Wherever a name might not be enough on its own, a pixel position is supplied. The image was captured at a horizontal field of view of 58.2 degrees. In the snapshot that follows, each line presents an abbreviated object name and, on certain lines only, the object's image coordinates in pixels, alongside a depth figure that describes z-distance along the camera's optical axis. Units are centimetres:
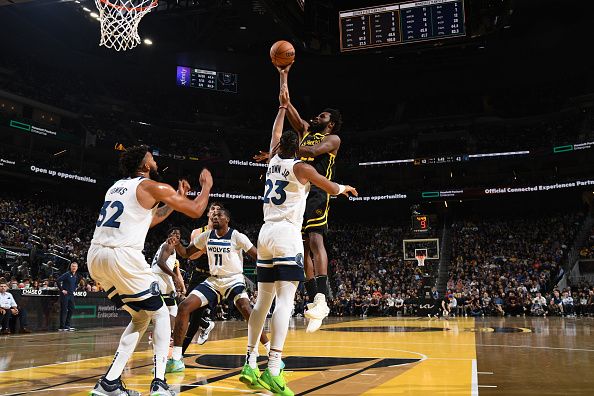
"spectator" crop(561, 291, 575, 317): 2089
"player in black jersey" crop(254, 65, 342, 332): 529
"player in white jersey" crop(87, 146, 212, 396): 411
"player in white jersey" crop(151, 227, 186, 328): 740
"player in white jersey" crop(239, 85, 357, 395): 449
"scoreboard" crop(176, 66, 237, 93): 2953
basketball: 544
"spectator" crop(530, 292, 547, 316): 2133
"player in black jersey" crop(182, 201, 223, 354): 659
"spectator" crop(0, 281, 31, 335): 1270
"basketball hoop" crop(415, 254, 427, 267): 2422
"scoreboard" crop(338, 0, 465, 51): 1584
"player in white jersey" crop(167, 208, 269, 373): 636
